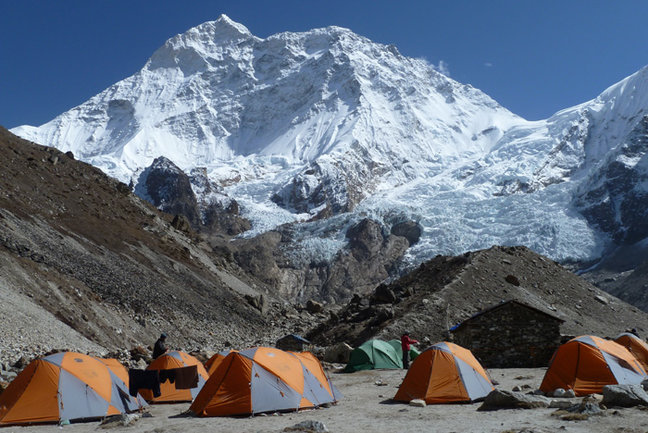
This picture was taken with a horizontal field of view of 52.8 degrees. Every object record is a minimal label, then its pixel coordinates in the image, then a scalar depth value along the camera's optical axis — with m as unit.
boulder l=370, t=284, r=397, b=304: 36.81
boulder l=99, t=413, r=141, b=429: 14.52
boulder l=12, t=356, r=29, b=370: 20.16
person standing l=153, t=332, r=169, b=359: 19.83
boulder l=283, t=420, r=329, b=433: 13.08
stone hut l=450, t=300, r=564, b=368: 25.50
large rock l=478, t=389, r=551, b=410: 15.09
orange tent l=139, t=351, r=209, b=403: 18.45
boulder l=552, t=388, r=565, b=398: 16.78
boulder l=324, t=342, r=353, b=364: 30.17
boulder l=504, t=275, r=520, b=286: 36.66
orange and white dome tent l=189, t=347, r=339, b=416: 15.67
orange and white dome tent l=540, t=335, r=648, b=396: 17.27
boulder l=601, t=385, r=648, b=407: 14.41
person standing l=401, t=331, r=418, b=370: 25.73
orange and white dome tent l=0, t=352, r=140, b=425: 14.85
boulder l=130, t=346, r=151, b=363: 25.47
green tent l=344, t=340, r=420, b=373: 27.20
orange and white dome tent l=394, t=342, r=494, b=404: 16.91
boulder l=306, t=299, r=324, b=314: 64.23
